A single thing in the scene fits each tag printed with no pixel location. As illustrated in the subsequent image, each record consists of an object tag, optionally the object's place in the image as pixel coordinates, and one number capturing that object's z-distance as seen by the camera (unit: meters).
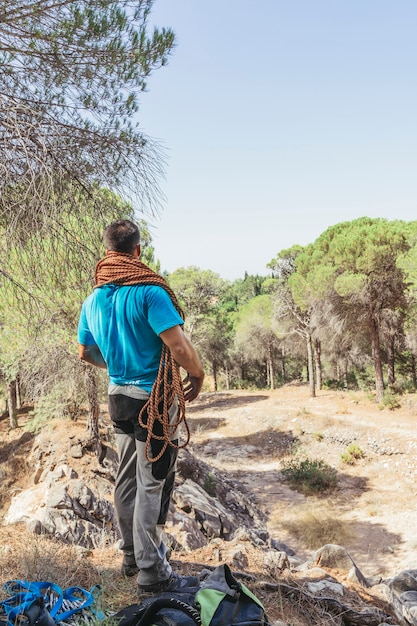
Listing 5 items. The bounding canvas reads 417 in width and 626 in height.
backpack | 1.98
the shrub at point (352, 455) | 14.67
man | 2.32
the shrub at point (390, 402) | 18.02
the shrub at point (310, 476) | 12.82
